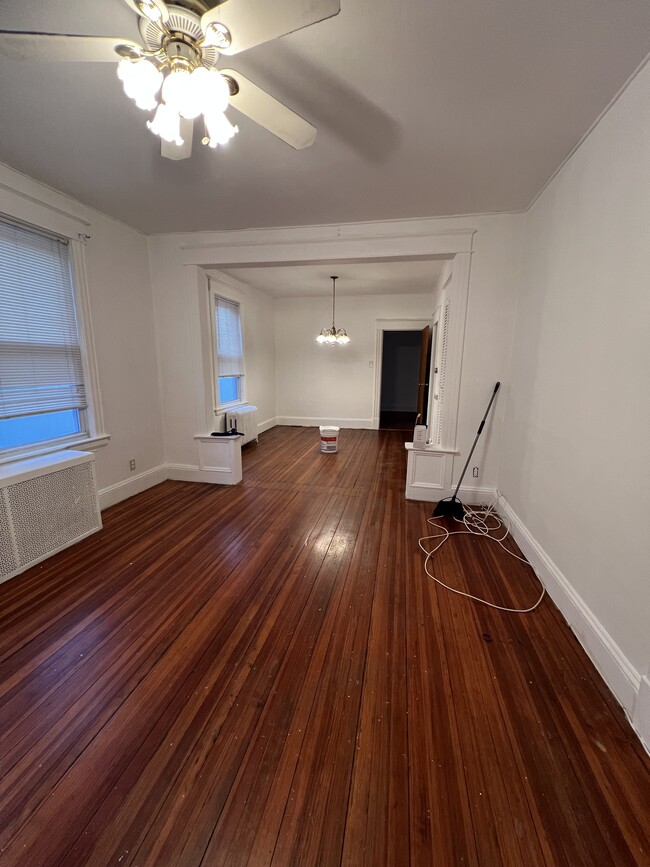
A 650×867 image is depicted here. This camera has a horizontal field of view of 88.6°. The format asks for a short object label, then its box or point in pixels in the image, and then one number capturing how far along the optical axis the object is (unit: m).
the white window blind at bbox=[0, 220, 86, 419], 2.36
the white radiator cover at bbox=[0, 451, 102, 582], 2.10
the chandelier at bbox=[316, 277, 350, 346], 5.85
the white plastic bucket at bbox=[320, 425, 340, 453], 5.16
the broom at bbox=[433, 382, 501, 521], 3.04
